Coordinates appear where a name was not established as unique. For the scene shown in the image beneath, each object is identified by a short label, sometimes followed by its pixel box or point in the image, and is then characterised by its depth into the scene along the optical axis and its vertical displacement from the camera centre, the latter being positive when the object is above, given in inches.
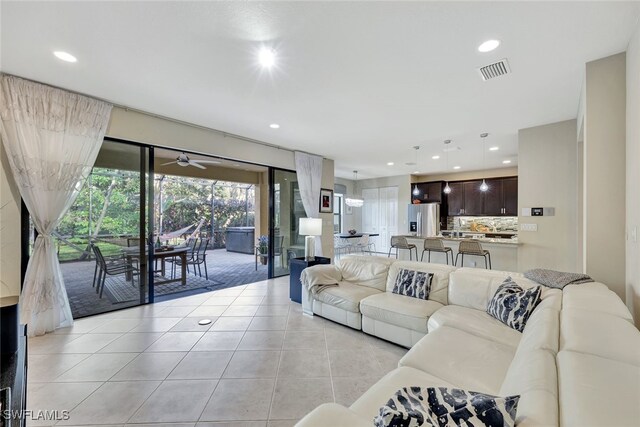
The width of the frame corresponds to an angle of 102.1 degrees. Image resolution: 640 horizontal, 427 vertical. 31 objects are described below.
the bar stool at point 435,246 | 210.4 -26.7
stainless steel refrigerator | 316.8 -6.4
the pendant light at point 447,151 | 196.5 +55.3
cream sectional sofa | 32.5 -25.7
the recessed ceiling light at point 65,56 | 91.0 +56.3
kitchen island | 187.3 -29.2
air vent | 96.3 +55.8
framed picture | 255.0 +13.3
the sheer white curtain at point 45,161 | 107.0 +23.0
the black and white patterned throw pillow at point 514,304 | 81.9 -29.9
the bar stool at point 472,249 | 189.3 -26.1
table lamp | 162.9 -10.0
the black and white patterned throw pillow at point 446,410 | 32.9 -27.0
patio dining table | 146.6 -27.7
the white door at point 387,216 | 362.0 -3.1
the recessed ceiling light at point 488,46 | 84.0 +55.9
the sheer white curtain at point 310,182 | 232.1 +29.2
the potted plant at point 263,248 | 263.6 -35.2
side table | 153.6 -37.1
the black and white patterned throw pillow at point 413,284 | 112.7 -31.5
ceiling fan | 193.0 +39.9
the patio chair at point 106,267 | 137.7 -29.9
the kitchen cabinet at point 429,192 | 333.1 +28.7
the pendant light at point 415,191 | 346.9 +30.8
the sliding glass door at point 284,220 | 218.1 -5.9
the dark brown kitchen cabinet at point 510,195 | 282.2 +20.9
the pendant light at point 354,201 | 336.2 +15.9
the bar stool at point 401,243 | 232.8 -26.9
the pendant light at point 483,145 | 179.8 +55.2
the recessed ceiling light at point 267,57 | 89.0 +55.9
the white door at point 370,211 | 381.7 +4.1
